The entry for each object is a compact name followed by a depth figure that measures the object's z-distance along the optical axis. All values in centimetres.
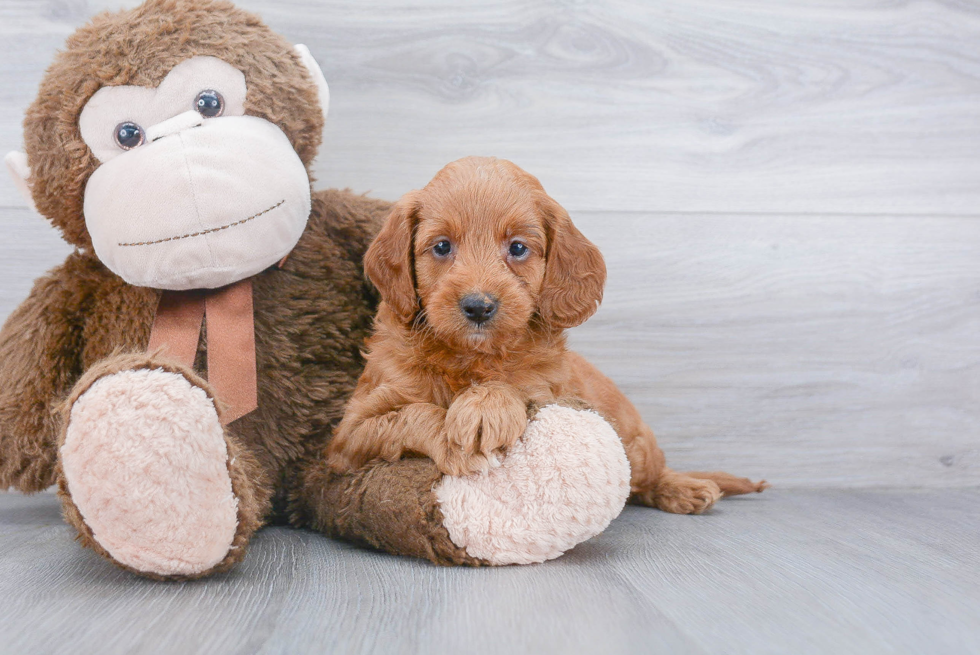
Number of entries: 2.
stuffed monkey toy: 61
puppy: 67
